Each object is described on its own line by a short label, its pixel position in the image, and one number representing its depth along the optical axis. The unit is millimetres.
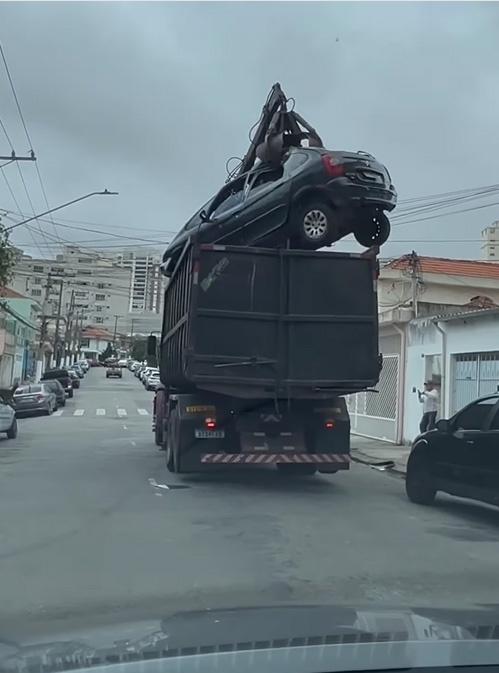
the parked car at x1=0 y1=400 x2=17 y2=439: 24016
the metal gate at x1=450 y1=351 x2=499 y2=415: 20281
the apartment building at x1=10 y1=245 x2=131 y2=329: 98125
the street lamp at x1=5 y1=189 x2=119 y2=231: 22875
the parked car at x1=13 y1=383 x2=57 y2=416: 38969
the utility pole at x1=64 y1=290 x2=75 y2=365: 90688
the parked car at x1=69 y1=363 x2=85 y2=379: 77969
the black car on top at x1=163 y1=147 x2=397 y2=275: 13367
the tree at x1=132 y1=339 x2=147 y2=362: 121794
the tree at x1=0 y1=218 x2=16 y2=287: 23531
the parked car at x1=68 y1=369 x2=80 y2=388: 58844
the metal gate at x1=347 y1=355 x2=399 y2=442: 26062
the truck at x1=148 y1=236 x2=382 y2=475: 13539
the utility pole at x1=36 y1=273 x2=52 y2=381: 69438
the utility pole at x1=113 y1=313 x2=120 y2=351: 139775
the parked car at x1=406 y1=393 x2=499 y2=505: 11414
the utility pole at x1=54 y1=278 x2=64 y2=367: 76050
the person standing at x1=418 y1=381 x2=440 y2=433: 21453
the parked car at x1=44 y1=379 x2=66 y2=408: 43438
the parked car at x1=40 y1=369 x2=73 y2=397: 54156
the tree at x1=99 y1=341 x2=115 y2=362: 143950
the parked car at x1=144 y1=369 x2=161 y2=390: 64669
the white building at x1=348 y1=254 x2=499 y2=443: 24859
